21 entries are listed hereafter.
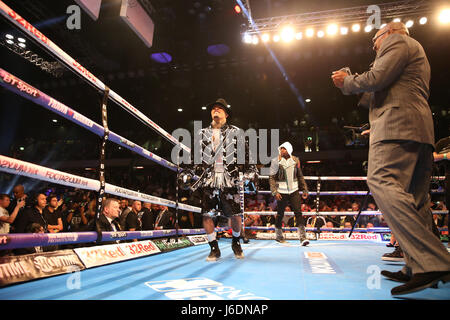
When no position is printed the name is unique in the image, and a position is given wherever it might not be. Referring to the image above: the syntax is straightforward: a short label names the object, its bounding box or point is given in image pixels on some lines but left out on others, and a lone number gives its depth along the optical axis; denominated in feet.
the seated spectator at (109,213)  14.61
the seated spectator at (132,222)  20.98
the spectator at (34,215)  14.58
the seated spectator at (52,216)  18.27
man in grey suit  4.87
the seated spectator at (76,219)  20.56
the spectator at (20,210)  14.78
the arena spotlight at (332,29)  25.64
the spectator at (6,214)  14.88
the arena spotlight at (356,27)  25.36
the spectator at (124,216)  22.15
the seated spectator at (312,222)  26.89
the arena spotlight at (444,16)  22.80
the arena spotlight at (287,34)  26.40
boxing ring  4.69
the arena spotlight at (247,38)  27.55
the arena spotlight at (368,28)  24.78
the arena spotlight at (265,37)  27.55
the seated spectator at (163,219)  23.66
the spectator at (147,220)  22.36
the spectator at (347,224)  26.74
